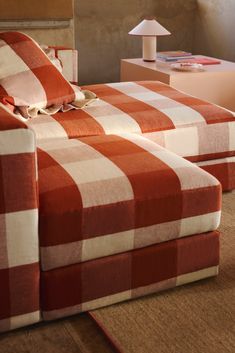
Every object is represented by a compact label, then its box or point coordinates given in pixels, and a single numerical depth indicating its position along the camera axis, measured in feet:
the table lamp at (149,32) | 11.84
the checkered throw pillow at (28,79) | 7.43
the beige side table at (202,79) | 11.05
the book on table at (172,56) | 12.53
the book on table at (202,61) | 12.19
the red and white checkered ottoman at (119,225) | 5.01
